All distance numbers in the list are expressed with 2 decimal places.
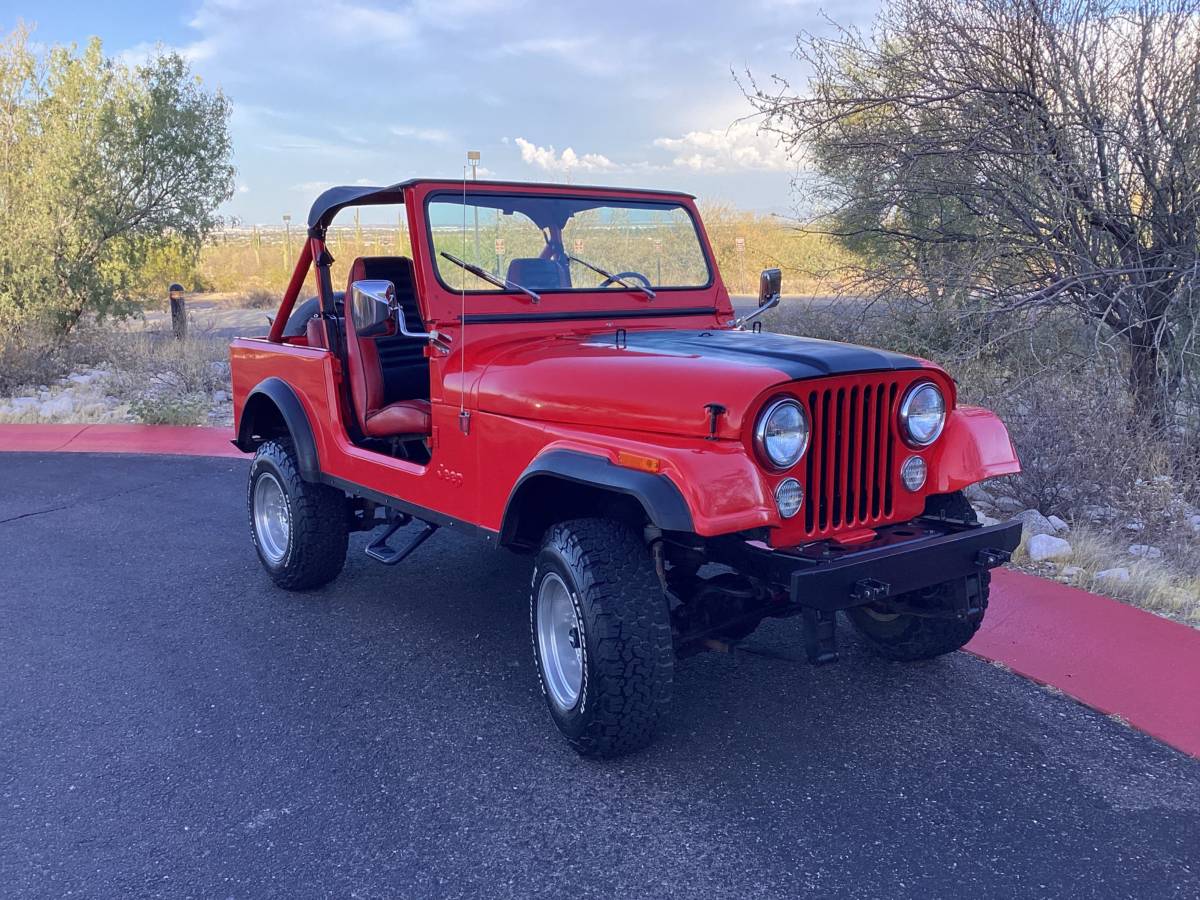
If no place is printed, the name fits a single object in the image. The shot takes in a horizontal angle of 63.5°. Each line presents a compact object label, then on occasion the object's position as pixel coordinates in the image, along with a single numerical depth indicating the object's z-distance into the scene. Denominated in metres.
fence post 13.91
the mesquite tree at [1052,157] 6.33
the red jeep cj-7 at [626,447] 2.99
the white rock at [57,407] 10.09
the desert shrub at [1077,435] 5.73
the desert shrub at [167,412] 9.65
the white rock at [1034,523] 5.56
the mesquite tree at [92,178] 11.88
